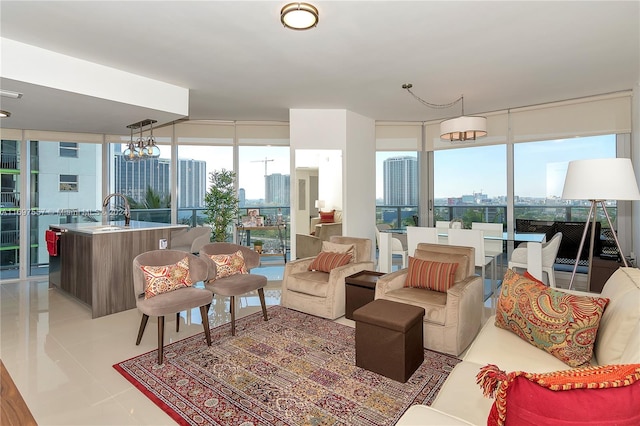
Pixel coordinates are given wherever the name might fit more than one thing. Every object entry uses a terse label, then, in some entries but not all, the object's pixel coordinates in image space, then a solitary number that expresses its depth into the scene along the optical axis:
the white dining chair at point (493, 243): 4.31
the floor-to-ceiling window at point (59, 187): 5.74
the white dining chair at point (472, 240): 4.16
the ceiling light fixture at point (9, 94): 3.45
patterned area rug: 2.08
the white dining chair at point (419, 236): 4.36
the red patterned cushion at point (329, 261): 3.87
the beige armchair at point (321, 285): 3.61
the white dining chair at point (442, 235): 4.57
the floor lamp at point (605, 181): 2.54
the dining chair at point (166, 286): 2.77
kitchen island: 3.86
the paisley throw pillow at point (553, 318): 1.81
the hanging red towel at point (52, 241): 4.63
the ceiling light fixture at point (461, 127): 4.38
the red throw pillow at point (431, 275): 3.08
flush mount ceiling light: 2.56
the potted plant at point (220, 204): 5.95
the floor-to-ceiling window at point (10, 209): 5.49
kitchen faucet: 4.60
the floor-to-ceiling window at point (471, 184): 5.99
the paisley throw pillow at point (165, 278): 2.95
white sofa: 1.44
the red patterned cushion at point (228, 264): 3.51
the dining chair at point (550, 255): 4.13
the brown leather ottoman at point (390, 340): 2.39
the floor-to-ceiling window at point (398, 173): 6.63
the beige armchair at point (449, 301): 2.75
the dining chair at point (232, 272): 3.26
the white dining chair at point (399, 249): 5.16
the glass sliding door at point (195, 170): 6.46
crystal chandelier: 4.59
